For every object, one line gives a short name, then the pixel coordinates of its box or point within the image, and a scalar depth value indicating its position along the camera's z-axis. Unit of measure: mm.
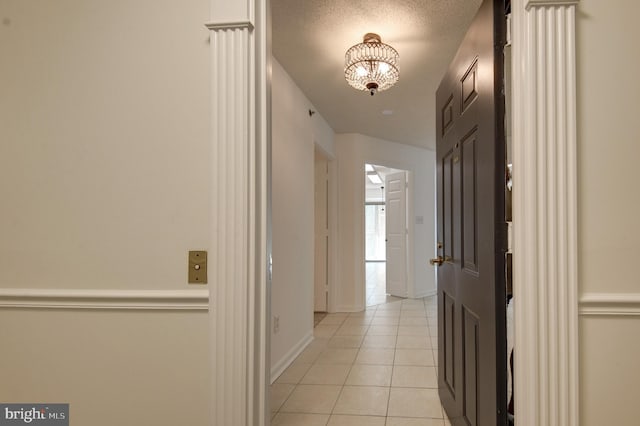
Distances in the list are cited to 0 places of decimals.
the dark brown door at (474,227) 1281
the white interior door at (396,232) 6020
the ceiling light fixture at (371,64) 2338
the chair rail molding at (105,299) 1118
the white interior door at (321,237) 4957
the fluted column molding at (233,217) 1068
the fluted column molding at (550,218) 998
